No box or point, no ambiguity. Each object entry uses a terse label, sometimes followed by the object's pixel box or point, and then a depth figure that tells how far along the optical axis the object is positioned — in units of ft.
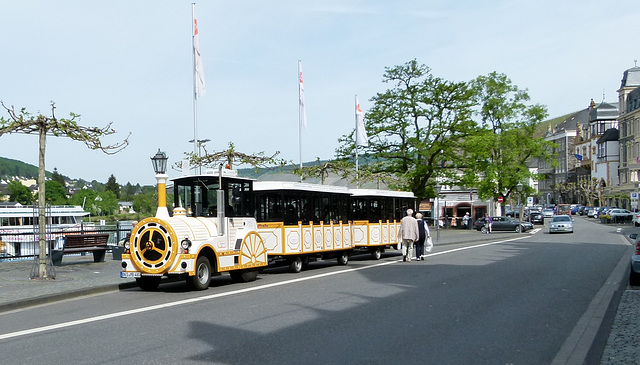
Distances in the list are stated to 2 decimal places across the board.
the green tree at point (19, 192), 393.95
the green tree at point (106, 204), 388.21
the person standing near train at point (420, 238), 74.49
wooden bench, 66.28
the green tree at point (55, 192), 398.17
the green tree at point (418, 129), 160.04
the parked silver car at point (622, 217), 226.17
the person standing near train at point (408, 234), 73.26
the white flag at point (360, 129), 126.53
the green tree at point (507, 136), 199.62
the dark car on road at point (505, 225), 184.65
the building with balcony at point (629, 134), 311.68
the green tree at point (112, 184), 555.45
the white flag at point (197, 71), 89.45
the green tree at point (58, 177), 522.02
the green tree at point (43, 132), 52.80
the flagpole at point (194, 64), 88.74
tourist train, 45.88
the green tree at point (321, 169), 113.29
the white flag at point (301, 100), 118.93
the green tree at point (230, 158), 92.53
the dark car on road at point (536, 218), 247.09
